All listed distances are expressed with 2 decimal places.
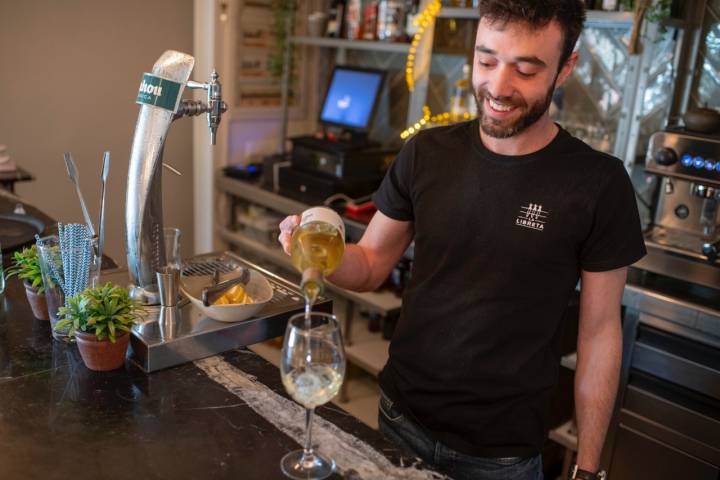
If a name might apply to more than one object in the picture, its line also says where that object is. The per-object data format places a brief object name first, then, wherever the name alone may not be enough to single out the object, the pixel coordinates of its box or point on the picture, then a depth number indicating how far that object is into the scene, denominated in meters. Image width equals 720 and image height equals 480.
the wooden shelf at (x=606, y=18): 2.31
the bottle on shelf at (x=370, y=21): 3.44
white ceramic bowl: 1.45
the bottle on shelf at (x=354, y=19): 3.54
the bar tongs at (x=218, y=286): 1.46
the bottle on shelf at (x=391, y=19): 3.32
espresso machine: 2.15
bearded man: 1.39
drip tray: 1.36
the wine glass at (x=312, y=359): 0.99
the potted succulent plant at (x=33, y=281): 1.50
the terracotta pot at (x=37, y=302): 1.50
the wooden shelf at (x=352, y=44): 3.19
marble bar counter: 1.06
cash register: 3.21
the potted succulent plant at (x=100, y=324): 1.30
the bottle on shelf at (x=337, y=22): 3.65
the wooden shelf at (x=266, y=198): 2.93
